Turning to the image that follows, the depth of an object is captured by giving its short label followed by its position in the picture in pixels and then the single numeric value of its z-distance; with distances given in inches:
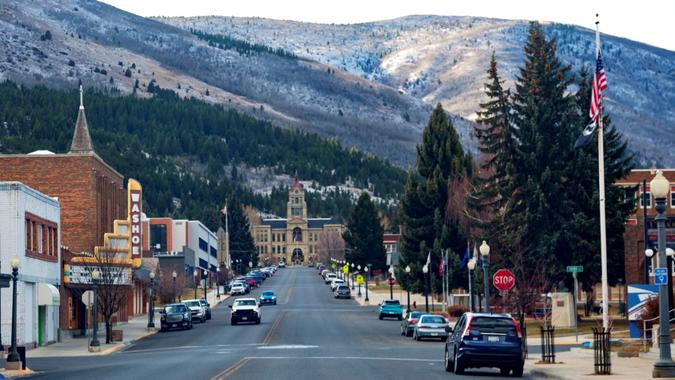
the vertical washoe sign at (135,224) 3395.7
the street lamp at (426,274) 3440.0
